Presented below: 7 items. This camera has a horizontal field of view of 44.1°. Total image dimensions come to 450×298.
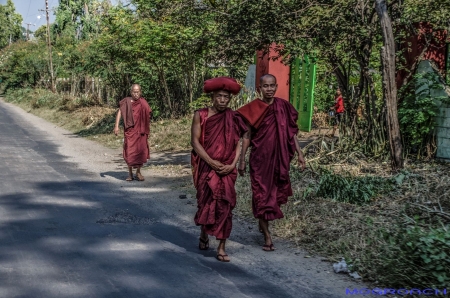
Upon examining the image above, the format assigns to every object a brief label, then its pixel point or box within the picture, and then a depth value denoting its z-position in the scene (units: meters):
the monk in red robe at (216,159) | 5.55
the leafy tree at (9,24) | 79.25
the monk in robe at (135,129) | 10.31
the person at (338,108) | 14.07
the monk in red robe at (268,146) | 5.95
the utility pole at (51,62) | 39.31
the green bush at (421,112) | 9.39
